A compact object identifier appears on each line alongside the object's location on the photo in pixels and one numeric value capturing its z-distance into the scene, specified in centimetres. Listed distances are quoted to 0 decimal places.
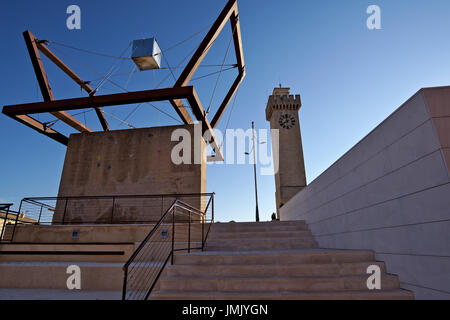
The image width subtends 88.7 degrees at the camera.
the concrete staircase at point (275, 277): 313
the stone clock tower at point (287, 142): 2641
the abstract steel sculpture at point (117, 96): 856
